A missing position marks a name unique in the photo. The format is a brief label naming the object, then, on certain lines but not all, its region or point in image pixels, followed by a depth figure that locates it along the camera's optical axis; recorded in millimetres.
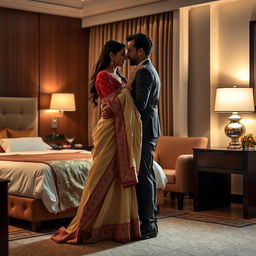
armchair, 5965
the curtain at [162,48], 6938
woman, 4172
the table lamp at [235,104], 5898
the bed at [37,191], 4668
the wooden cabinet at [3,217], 3396
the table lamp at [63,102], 7400
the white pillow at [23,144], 6387
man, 4297
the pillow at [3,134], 6828
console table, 5402
